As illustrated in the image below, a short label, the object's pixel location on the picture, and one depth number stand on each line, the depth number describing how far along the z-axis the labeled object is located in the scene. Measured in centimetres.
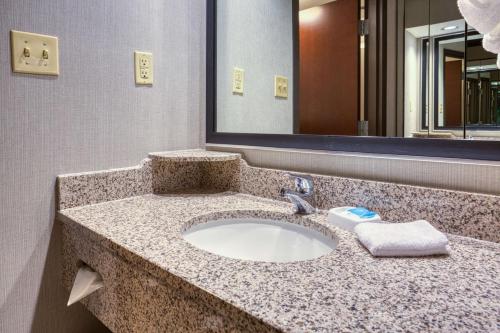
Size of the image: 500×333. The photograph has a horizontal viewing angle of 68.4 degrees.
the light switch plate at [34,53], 90
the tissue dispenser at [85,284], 82
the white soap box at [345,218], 80
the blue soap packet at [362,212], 82
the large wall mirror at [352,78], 82
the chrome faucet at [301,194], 95
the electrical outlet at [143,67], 115
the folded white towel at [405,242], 66
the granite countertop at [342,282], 45
